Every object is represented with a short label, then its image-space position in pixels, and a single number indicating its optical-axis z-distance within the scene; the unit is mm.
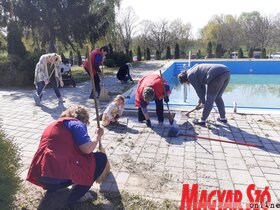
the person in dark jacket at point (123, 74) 8236
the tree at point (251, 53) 21288
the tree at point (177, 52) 23269
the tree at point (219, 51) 22589
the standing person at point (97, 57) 5638
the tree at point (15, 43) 9206
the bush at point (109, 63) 13890
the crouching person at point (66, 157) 1882
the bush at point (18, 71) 8234
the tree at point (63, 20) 10710
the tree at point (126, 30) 25894
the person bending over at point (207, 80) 3956
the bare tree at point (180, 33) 29665
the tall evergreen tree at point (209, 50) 23364
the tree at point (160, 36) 29808
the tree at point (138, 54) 23174
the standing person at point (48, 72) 5438
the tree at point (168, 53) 23905
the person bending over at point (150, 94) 3842
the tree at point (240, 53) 21071
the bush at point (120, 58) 14260
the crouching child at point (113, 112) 4165
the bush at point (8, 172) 1790
